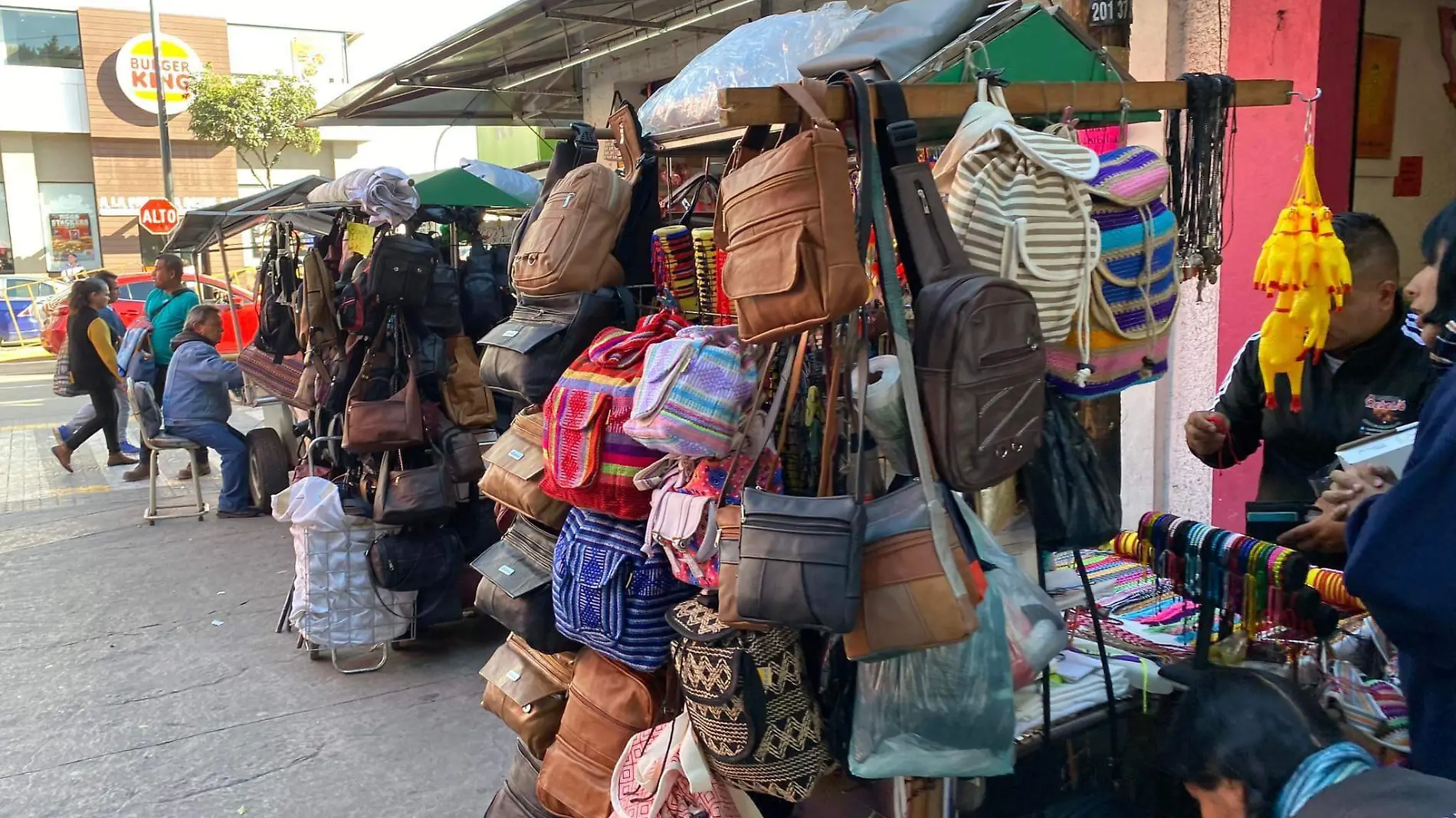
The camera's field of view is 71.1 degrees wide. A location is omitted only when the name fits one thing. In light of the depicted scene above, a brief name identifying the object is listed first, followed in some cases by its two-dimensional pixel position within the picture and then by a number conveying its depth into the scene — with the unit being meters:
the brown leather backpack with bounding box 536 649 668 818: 2.83
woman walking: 9.86
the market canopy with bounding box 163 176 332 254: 7.58
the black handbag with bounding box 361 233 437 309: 4.92
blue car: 22.67
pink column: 4.34
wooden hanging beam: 1.92
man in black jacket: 2.63
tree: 25.25
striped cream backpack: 1.99
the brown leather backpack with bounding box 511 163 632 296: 2.88
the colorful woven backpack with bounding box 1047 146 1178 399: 2.12
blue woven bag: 2.69
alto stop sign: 16.70
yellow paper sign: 5.64
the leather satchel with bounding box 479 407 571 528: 3.09
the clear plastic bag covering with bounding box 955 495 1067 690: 2.19
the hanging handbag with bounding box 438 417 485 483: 5.20
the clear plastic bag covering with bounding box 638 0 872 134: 2.85
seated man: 8.09
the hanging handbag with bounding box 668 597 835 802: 2.23
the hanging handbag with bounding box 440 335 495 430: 5.38
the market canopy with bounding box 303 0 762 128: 7.68
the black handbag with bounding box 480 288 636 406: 2.96
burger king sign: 27.11
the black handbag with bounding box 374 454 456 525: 4.97
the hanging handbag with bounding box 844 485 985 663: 1.83
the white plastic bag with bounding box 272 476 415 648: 5.05
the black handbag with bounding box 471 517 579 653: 3.04
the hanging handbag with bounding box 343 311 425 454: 4.96
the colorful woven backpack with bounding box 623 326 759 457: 2.29
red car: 16.25
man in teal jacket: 9.02
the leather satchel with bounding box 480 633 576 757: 3.20
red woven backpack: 2.65
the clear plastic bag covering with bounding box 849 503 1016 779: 2.06
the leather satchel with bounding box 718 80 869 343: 1.83
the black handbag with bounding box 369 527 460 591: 5.06
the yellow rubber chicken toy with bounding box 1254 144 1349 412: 2.43
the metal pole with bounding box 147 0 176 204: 21.00
